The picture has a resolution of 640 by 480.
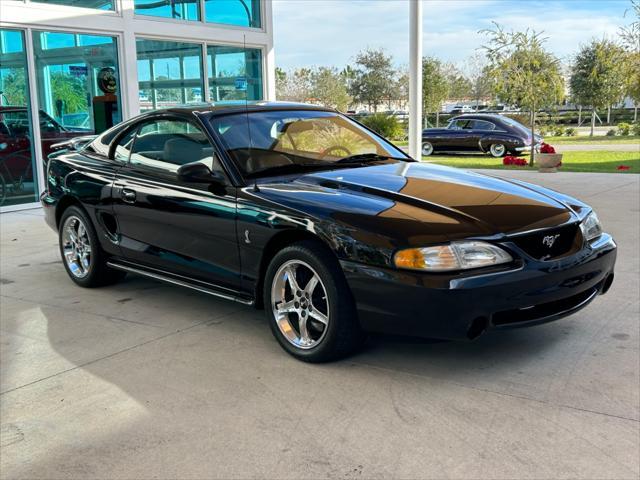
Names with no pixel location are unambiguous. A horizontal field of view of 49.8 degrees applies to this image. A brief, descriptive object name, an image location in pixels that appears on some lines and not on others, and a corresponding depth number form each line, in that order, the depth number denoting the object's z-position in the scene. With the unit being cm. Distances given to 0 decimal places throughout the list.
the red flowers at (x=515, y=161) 1766
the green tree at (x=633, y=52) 1719
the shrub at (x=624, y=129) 2995
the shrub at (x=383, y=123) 2333
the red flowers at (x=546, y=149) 1592
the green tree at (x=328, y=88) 4506
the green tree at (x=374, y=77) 4972
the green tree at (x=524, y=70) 1750
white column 1152
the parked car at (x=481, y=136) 2017
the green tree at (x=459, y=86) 5122
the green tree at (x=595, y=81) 2975
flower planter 1505
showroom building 1040
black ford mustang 353
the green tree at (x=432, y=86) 3675
